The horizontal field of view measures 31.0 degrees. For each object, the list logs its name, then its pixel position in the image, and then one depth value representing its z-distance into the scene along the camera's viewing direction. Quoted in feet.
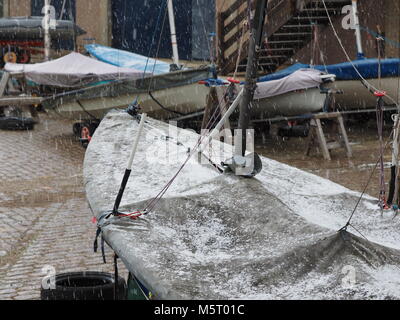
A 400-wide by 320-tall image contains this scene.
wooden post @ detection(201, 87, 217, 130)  46.14
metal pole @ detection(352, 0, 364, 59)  54.54
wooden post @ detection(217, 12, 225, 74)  54.20
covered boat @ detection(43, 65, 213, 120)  48.39
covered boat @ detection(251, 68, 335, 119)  47.65
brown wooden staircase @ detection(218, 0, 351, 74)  51.99
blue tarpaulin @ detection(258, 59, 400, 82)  51.65
